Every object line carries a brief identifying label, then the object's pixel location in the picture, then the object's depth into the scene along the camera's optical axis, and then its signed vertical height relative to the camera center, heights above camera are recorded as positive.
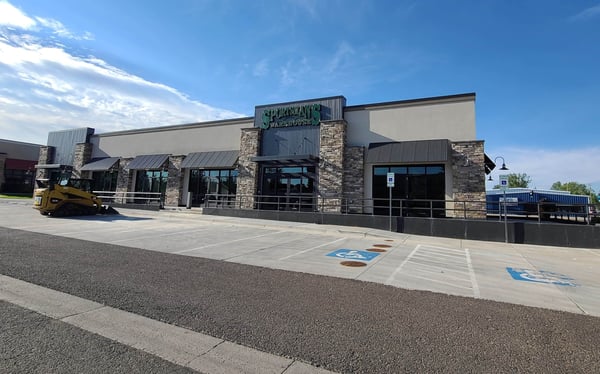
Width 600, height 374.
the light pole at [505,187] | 12.71 +1.11
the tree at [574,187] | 85.34 +8.47
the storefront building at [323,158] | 16.89 +3.17
